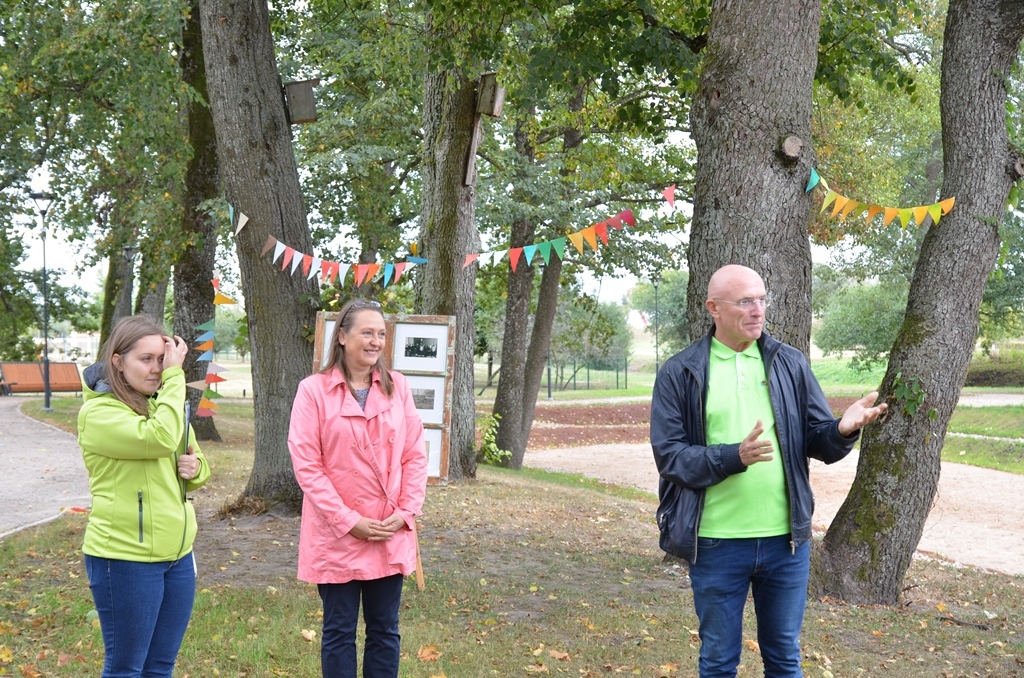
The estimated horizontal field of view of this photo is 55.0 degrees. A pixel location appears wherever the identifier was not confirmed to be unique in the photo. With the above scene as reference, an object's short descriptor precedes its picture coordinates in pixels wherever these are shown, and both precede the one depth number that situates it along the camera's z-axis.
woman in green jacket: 3.42
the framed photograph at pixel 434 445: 9.36
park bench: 30.36
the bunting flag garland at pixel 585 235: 8.73
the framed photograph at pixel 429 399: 9.34
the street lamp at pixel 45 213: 22.55
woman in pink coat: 3.93
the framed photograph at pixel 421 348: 9.30
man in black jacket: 3.61
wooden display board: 9.28
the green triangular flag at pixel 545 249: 8.87
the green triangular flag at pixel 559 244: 8.68
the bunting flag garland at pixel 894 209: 7.13
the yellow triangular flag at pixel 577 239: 8.79
